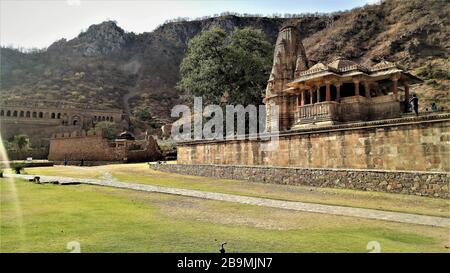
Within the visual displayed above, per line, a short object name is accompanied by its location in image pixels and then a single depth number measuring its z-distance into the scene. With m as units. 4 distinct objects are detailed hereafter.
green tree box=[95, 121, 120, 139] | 63.66
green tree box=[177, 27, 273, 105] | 38.56
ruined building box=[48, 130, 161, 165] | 37.97
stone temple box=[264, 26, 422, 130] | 22.22
